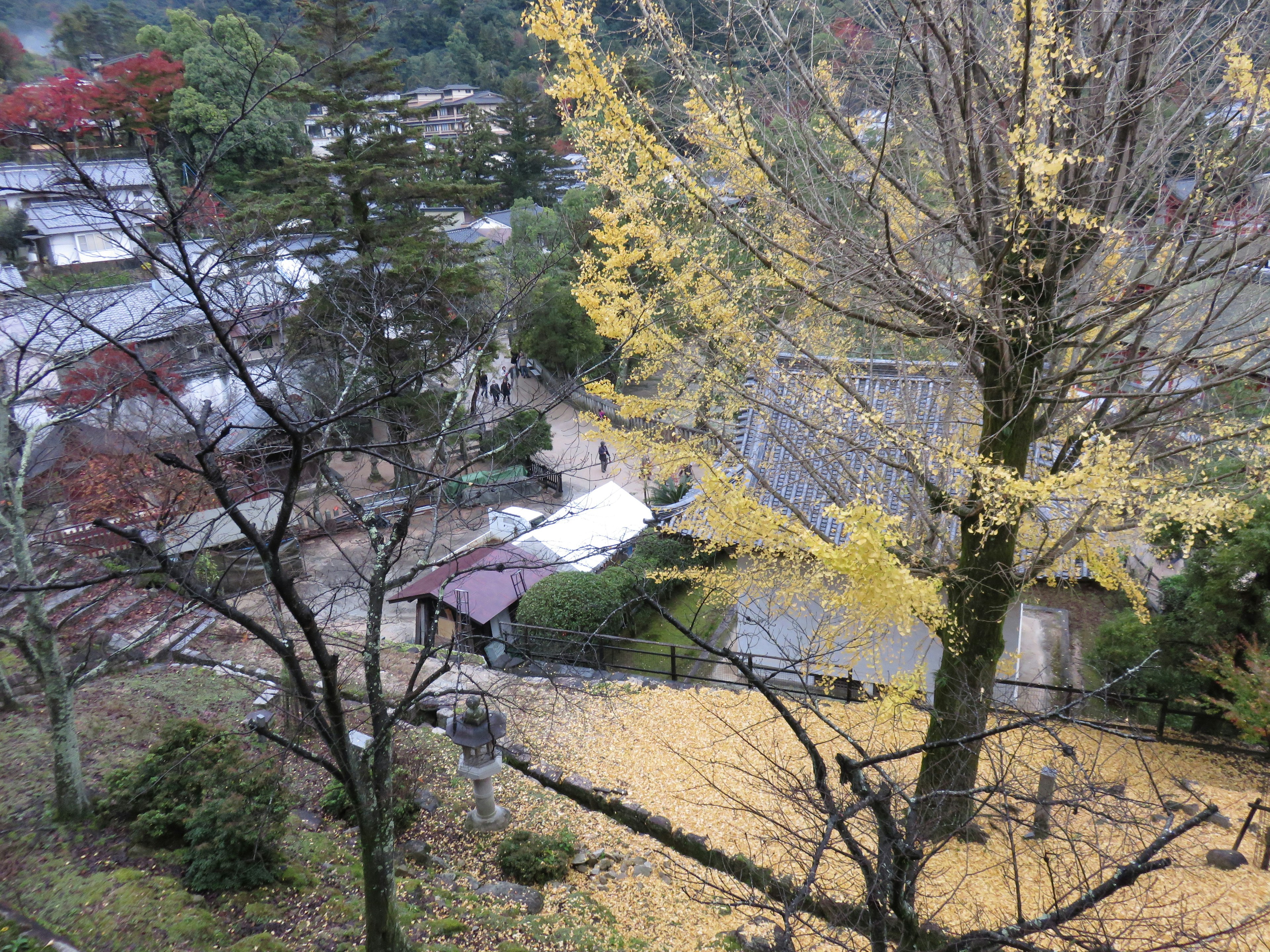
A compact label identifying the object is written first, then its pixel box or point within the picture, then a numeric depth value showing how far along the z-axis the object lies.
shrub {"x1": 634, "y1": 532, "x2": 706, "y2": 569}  14.08
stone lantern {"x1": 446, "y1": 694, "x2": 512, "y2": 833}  7.15
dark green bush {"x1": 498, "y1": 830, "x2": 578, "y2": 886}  6.88
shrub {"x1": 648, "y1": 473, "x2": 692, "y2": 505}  16.64
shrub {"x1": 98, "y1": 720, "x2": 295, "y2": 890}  5.96
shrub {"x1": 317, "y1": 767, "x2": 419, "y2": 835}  7.47
